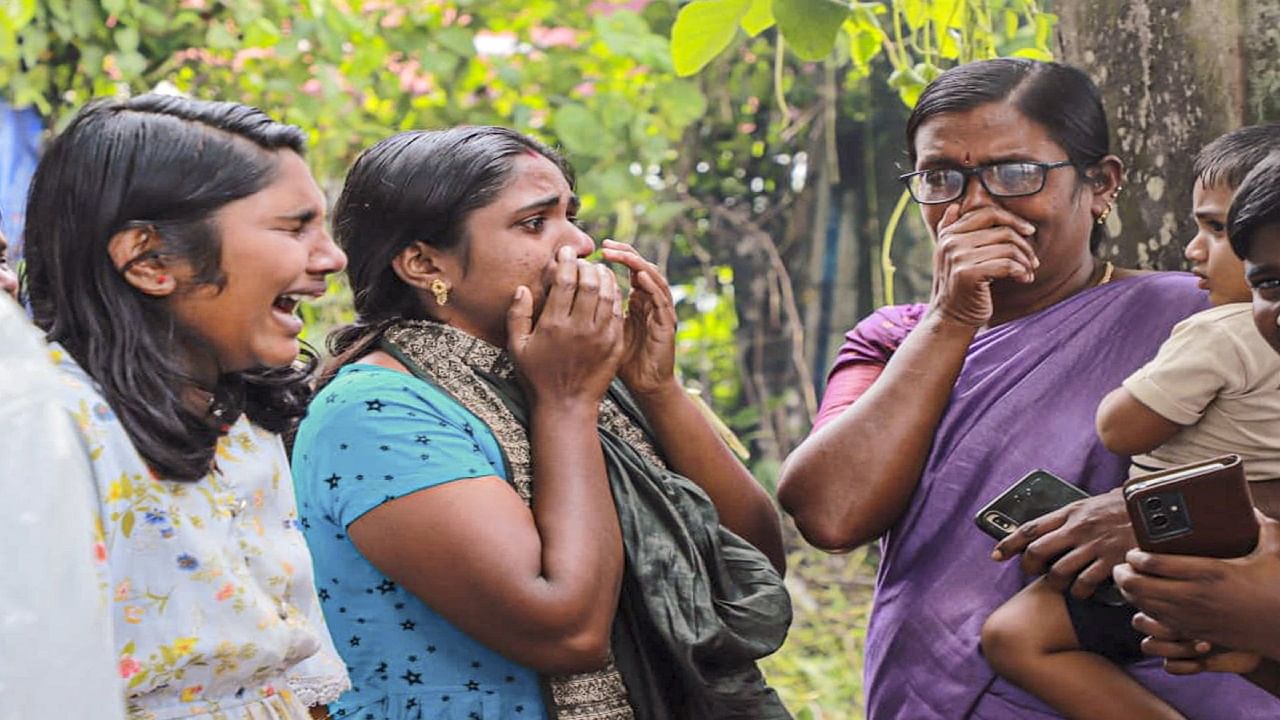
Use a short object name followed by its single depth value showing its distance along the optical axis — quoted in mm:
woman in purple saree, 2400
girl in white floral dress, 1791
